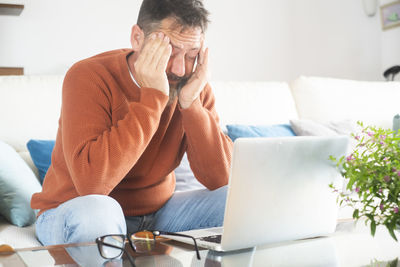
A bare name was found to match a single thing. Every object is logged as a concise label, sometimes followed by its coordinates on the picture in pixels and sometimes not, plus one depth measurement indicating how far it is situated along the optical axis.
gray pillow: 2.17
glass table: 0.83
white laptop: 0.87
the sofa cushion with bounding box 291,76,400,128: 2.50
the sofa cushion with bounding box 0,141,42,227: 1.55
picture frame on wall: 3.45
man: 1.16
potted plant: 0.77
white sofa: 1.83
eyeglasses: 0.83
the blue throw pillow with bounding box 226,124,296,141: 2.05
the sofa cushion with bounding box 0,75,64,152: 1.82
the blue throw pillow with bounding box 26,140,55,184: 1.76
